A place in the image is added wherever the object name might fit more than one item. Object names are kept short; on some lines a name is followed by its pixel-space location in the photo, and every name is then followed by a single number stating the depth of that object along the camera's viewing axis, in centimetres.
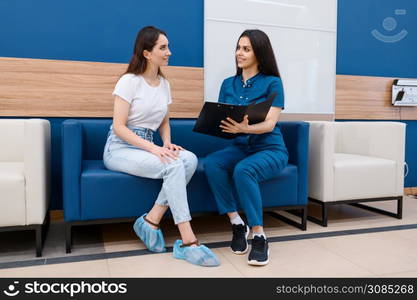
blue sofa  224
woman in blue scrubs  225
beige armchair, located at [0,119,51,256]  213
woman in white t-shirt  217
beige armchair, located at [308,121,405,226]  285
